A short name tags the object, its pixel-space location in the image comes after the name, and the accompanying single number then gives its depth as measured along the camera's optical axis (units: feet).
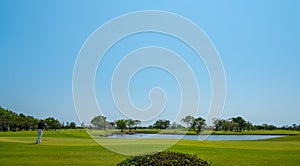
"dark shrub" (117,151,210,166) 35.98
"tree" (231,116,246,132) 503.20
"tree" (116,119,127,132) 324.93
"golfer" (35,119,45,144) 94.33
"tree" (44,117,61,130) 444.80
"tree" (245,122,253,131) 513.04
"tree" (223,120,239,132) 465.88
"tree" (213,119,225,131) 442.13
